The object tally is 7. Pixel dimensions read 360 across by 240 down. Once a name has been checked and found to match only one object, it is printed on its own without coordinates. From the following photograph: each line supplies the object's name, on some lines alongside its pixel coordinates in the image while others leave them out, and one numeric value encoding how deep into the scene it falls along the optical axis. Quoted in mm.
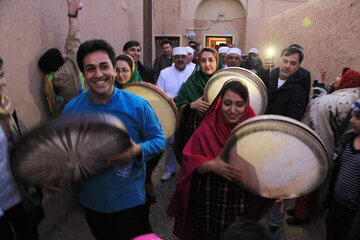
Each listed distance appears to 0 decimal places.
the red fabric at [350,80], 2691
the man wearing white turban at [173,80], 4182
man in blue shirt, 1618
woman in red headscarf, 1860
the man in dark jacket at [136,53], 4250
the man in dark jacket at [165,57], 6527
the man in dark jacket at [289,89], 3008
